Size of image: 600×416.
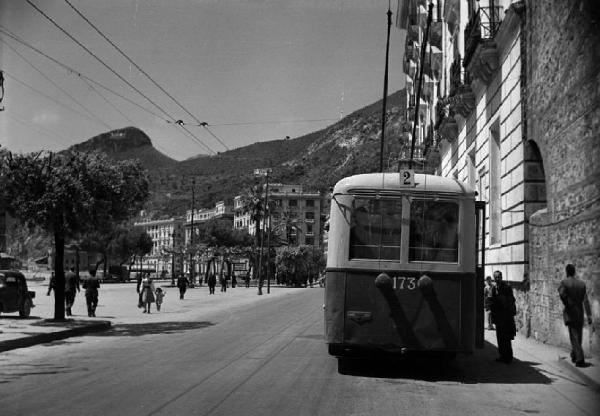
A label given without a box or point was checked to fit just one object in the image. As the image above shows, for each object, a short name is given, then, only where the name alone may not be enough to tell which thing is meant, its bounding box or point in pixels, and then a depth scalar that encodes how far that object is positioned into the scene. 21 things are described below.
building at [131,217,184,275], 186.93
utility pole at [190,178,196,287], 82.03
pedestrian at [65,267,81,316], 22.53
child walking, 28.50
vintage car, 20.95
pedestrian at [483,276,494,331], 18.80
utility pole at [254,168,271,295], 153.80
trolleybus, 9.84
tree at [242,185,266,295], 97.25
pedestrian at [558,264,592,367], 10.74
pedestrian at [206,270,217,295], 51.28
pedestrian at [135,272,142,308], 36.49
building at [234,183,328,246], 149.25
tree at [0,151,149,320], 18.41
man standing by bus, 12.02
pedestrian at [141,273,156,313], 27.38
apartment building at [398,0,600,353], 12.10
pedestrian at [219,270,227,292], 56.94
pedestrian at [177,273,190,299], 40.66
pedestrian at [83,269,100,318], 22.78
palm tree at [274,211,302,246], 117.16
